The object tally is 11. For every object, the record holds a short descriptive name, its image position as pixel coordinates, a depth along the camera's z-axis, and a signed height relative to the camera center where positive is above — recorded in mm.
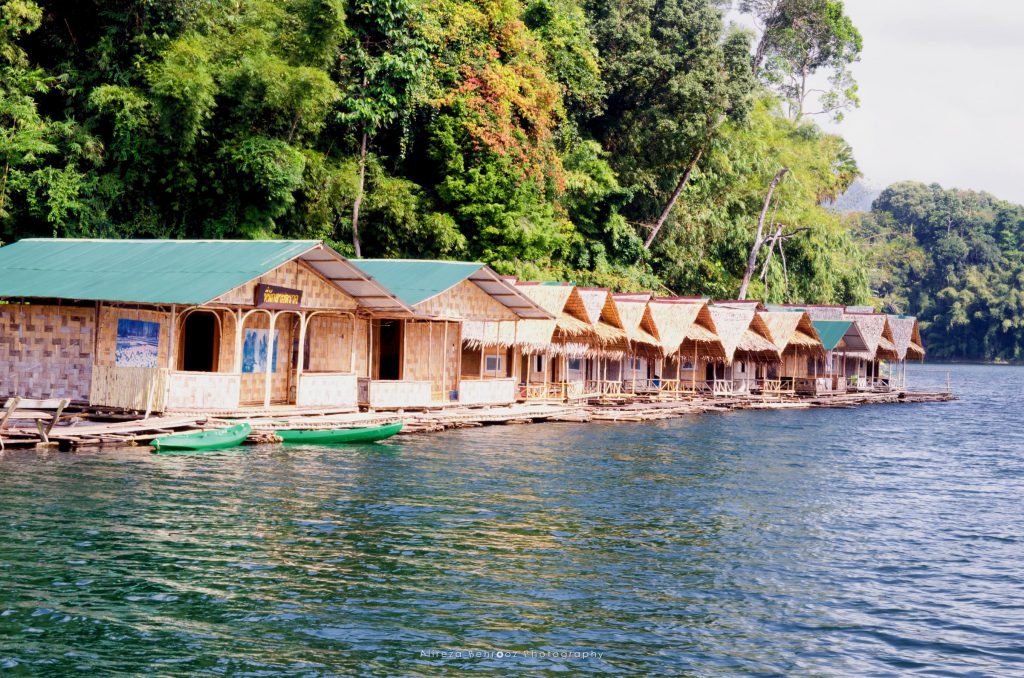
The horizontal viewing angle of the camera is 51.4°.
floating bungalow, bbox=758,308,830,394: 47188 +1024
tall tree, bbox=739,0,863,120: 64375 +20577
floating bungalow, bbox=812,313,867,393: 50219 +1514
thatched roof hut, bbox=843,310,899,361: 54000 +2250
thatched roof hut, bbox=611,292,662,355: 38156 +1922
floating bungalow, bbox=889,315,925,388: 57188 +2395
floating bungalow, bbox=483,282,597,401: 34125 +842
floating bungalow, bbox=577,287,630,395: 36031 +994
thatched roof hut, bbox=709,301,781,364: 43406 +1852
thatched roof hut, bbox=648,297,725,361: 40500 +1892
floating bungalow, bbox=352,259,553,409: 28703 +969
